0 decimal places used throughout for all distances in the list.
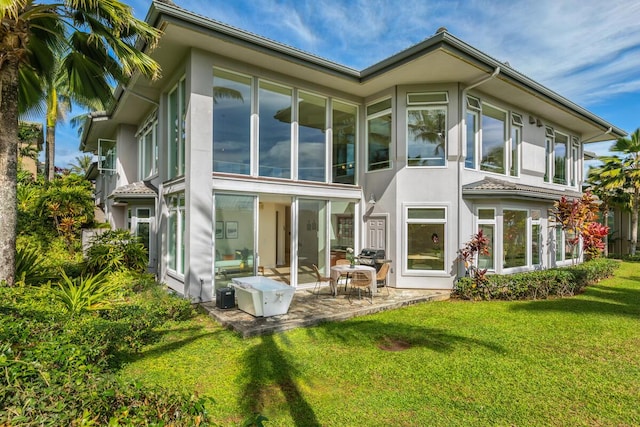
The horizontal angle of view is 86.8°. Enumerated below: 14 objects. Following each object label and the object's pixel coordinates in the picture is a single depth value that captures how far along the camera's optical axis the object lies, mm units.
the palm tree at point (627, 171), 19781
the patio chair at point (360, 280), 9086
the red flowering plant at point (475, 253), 10447
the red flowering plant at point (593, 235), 13814
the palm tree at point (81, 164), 45250
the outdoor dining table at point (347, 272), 9344
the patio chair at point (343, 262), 10827
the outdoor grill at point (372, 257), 11070
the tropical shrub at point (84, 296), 6379
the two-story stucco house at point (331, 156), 9047
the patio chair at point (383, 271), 10096
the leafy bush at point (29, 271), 7734
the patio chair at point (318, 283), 10133
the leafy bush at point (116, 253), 10977
